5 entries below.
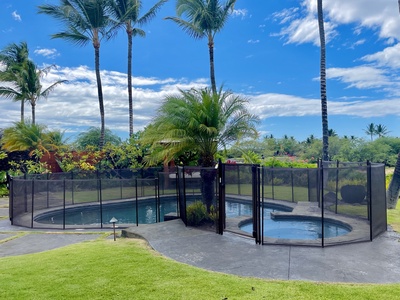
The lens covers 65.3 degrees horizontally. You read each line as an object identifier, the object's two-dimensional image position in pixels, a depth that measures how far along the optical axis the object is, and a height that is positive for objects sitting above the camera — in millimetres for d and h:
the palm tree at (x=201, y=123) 9016 +935
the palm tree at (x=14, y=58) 24797 +8292
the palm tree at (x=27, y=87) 24219 +5514
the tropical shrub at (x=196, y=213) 7883 -1508
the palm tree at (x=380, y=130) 76412 +5474
